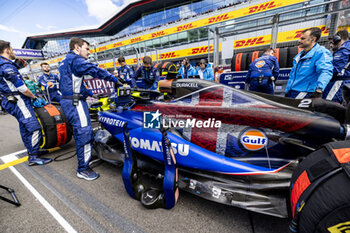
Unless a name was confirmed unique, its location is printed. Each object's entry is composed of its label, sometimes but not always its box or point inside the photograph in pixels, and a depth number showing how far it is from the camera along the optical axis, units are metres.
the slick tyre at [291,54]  4.49
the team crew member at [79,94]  1.99
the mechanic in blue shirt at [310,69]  2.13
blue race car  1.18
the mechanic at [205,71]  6.06
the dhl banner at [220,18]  13.18
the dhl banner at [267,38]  4.03
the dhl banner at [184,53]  16.63
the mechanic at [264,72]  3.33
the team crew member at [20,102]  2.29
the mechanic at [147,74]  3.89
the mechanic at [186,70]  6.99
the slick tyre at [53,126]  2.76
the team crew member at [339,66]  2.64
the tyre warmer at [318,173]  0.76
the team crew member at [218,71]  5.85
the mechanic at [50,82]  4.85
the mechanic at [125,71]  5.17
